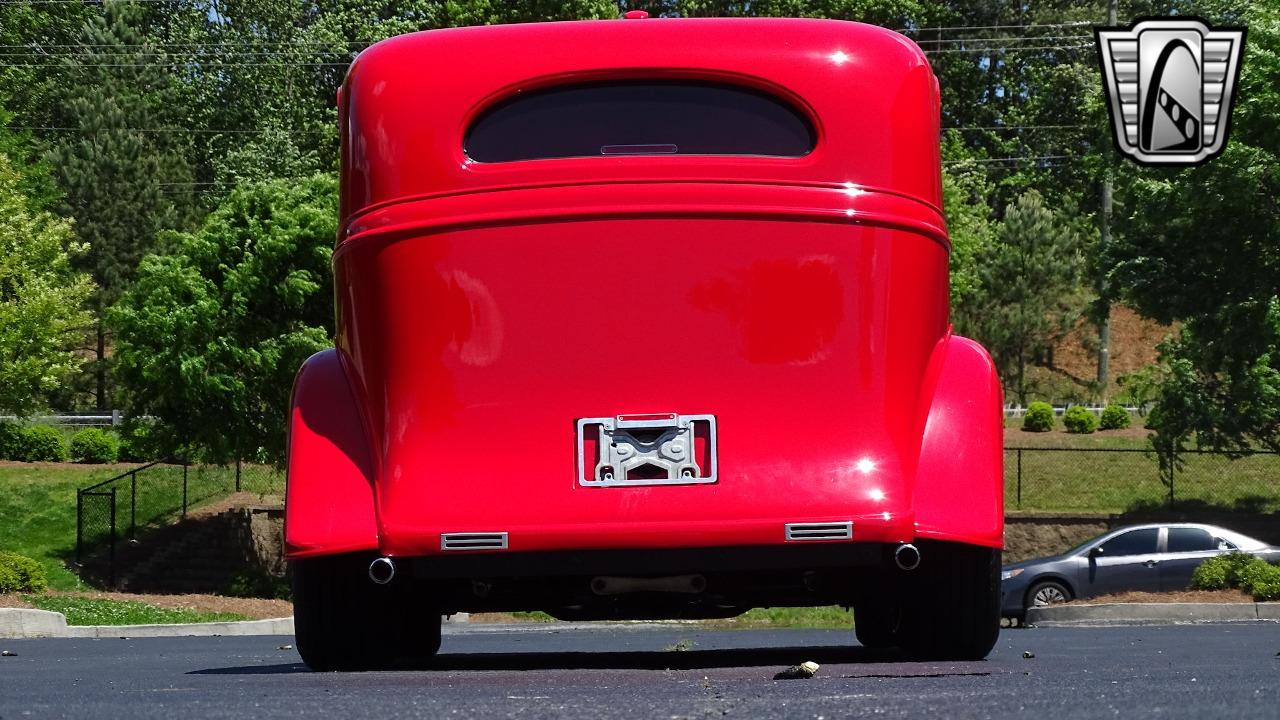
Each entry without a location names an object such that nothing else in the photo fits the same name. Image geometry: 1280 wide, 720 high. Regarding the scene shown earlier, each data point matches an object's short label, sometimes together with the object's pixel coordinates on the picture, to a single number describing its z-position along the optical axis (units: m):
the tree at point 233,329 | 32.59
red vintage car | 7.21
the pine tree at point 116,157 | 58.72
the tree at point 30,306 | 34.56
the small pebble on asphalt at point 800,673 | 6.72
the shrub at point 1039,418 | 44.62
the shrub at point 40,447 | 43.53
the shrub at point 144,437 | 33.53
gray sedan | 24.55
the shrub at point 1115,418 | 45.84
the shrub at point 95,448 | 42.88
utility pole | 52.66
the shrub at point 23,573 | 22.33
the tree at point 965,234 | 48.09
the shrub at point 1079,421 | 44.62
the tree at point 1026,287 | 49.44
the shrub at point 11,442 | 40.16
